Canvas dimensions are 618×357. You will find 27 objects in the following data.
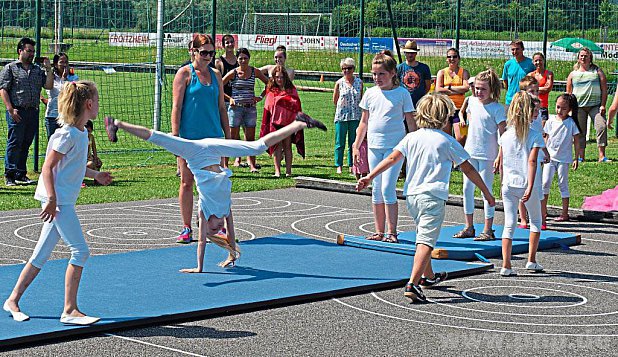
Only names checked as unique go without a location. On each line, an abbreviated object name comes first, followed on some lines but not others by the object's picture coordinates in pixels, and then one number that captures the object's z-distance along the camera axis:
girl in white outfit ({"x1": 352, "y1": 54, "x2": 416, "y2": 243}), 10.49
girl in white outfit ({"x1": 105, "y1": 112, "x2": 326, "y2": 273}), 8.91
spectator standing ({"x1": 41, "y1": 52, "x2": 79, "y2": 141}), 15.88
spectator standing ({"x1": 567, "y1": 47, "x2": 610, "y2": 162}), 18.62
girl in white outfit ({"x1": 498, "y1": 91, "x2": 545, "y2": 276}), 9.58
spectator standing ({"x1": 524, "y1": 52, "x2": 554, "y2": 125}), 16.89
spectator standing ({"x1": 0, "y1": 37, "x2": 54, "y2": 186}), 15.03
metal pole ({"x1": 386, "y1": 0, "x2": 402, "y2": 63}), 19.21
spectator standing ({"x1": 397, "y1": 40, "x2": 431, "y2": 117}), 16.20
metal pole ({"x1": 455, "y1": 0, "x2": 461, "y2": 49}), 20.80
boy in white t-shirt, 8.37
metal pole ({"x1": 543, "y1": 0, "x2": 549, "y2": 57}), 22.31
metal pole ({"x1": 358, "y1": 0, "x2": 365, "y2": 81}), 19.52
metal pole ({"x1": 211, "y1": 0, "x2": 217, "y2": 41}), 18.36
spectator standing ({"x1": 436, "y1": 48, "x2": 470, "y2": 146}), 15.84
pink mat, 13.12
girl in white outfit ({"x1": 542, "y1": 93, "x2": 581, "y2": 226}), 12.55
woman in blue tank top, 10.53
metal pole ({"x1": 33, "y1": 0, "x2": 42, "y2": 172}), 16.28
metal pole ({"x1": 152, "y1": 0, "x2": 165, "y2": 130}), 18.56
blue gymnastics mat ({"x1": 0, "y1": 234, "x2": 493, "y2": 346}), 7.53
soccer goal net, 24.59
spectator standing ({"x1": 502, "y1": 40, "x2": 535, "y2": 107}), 16.59
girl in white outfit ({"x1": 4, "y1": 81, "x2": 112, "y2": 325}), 7.16
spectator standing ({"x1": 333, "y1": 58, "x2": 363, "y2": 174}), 16.73
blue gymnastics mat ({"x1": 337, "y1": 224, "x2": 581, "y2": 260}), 10.21
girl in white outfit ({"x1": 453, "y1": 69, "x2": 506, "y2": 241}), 10.71
